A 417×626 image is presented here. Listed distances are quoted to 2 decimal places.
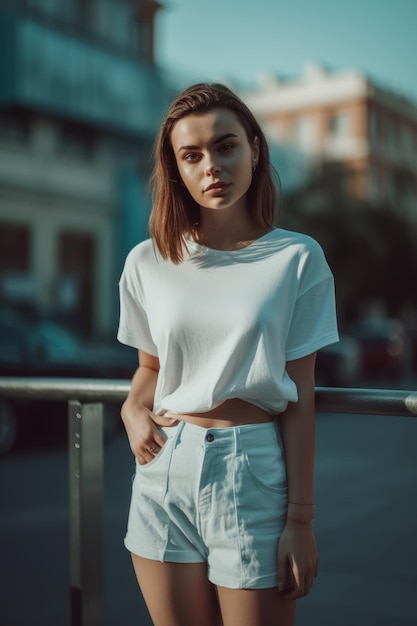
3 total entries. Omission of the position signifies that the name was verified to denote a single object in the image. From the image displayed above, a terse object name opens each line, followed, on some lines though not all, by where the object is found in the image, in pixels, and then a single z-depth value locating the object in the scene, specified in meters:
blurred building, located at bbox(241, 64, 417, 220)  49.59
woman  1.73
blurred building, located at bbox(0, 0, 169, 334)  22.89
